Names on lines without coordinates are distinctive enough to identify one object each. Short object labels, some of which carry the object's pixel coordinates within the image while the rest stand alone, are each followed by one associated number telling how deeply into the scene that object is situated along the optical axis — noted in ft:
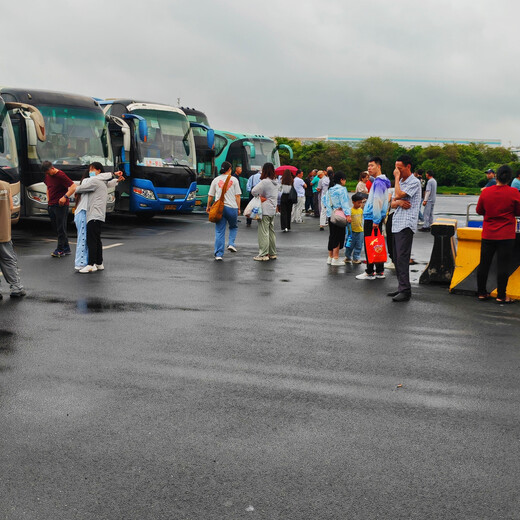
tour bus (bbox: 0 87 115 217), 60.08
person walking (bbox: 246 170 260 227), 73.50
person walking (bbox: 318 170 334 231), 74.33
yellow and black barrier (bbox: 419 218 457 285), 37.55
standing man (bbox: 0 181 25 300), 30.99
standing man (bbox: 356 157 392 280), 37.37
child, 45.06
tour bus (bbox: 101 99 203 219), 71.56
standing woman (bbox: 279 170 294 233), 68.13
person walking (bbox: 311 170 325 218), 91.37
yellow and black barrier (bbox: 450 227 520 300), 34.91
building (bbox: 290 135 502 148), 635.33
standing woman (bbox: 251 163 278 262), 45.01
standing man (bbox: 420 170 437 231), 72.23
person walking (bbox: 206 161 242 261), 45.21
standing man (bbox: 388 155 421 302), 32.27
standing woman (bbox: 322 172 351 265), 42.91
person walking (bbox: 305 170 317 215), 101.93
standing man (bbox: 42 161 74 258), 43.98
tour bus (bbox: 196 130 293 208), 99.76
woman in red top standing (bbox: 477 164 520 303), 31.78
